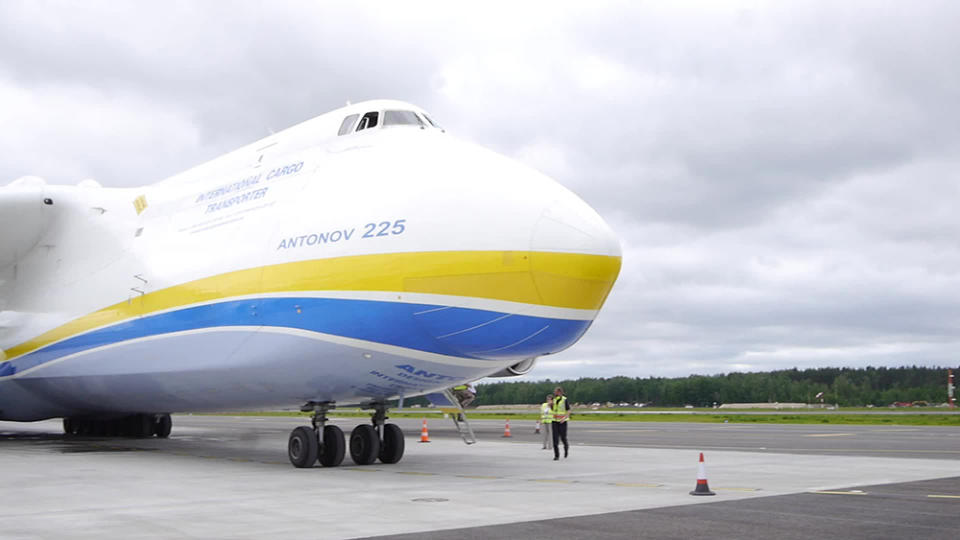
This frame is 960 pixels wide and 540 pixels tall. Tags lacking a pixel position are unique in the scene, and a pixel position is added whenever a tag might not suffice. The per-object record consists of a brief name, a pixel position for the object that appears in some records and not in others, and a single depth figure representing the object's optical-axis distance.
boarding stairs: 20.48
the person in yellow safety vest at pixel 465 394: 28.17
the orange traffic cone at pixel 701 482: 11.16
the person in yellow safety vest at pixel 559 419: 17.69
